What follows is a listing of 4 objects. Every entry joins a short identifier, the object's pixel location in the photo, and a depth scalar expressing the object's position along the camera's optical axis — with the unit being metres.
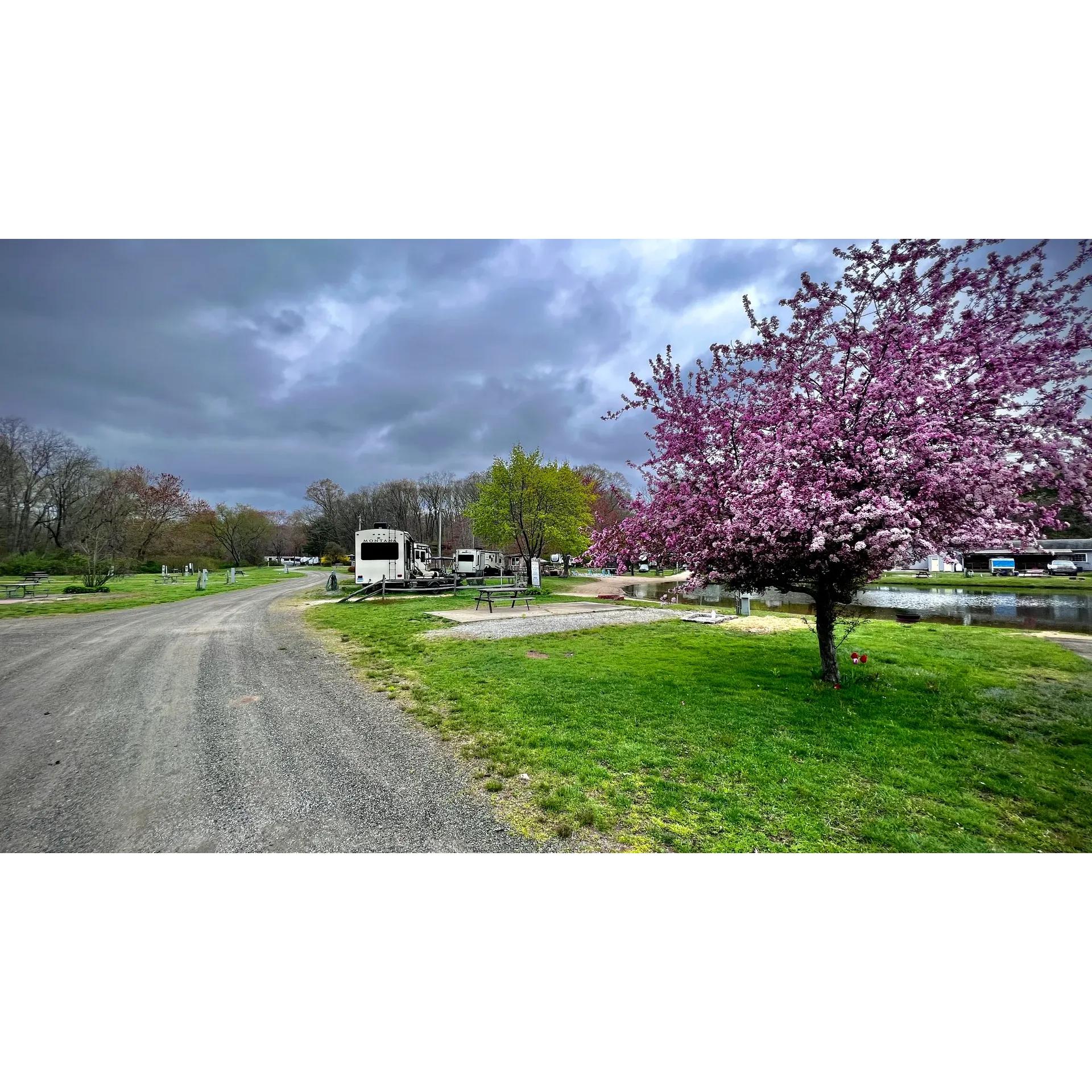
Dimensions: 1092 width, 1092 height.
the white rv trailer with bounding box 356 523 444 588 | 16.08
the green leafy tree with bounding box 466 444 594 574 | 20.58
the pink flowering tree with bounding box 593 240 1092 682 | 3.52
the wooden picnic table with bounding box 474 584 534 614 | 11.73
